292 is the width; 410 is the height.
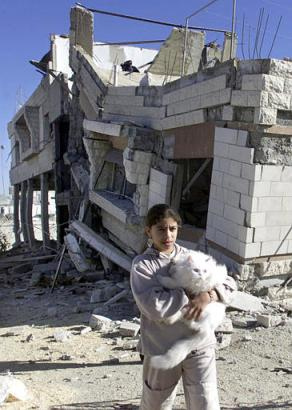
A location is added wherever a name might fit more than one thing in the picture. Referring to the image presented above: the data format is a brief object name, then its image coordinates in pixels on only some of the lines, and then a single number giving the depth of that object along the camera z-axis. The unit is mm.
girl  2203
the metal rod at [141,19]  11648
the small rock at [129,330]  5281
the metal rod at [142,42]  12935
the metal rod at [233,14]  6652
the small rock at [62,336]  5481
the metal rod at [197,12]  7170
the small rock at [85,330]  5645
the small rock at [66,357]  4785
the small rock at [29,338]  5660
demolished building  5621
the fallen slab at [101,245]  8750
